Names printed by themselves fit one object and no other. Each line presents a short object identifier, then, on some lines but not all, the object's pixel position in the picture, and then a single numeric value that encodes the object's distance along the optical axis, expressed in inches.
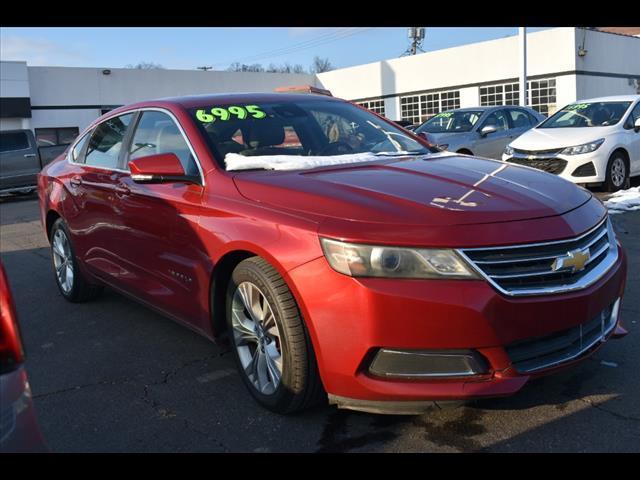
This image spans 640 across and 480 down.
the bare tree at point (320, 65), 3879.9
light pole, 903.1
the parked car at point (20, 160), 639.8
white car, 384.8
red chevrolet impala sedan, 107.1
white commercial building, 1066.7
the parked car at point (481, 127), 472.1
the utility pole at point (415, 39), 1951.2
